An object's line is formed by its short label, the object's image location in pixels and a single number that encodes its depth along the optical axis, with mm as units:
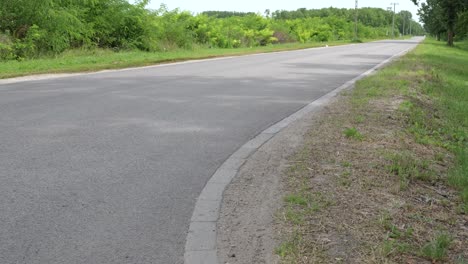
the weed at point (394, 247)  3572
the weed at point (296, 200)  4509
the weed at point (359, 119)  8234
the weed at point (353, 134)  7080
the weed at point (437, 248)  3563
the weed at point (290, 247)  3539
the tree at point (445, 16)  47300
